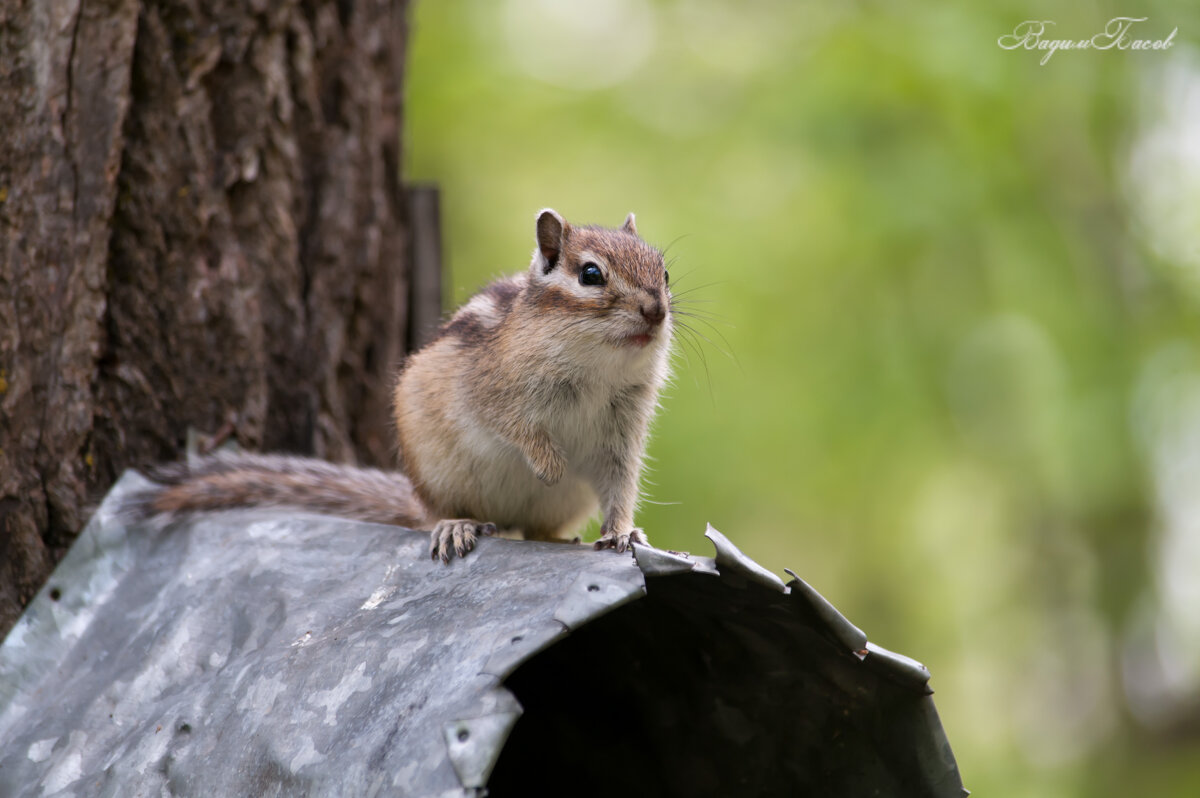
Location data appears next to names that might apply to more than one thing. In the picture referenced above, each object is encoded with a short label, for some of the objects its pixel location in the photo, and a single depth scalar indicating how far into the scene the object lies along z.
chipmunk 6.26
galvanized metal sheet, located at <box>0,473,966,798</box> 3.80
